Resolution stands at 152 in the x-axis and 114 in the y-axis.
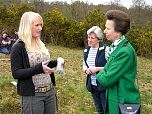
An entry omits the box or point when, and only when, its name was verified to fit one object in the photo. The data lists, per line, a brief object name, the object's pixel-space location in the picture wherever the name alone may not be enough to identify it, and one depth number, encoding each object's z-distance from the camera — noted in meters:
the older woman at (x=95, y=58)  2.75
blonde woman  1.99
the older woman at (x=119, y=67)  1.84
